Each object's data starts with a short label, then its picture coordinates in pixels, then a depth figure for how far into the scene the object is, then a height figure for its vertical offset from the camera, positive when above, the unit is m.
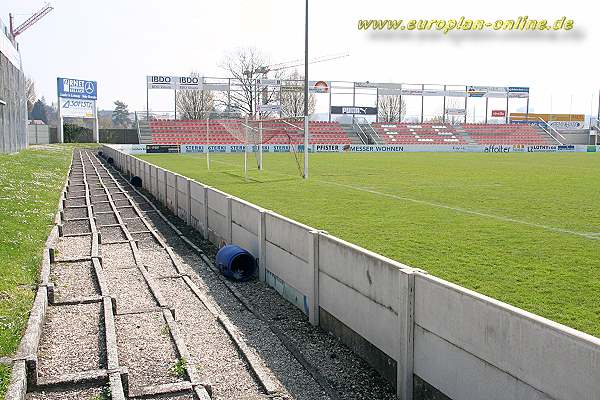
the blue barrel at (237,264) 9.66 -2.02
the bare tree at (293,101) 89.81 +6.36
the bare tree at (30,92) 114.69 +9.74
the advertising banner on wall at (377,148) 56.22 -0.73
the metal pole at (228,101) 86.05 +5.90
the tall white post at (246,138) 26.23 +0.13
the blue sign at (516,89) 90.50 +8.00
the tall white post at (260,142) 28.30 -0.06
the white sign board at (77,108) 73.94 +4.22
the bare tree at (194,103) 94.50 +6.18
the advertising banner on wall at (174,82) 74.81 +7.46
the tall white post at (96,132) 75.50 +1.19
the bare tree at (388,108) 107.06 +6.11
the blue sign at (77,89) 73.38 +6.68
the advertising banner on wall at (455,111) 94.06 +4.81
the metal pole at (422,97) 84.56 +6.30
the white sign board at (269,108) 50.31 +2.85
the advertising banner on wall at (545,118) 97.94 +4.05
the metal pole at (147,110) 76.47 +4.07
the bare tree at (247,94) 81.71 +6.77
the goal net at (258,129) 28.62 +0.60
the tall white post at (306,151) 24.92 -0.42
